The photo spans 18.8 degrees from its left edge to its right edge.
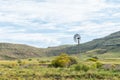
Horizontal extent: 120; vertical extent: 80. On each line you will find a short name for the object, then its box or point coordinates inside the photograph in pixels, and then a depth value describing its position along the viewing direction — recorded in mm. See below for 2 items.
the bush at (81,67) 60188
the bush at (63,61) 84200
